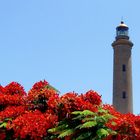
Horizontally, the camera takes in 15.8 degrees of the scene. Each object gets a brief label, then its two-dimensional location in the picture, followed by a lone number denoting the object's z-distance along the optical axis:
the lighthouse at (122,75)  57.25
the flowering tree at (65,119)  12.68
